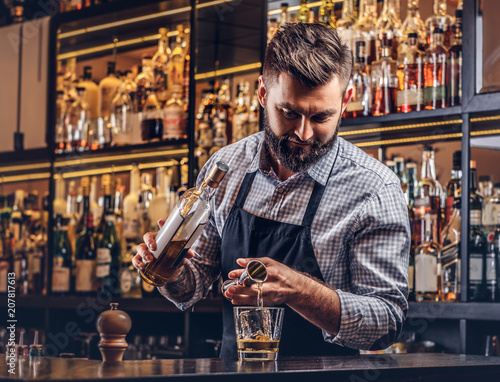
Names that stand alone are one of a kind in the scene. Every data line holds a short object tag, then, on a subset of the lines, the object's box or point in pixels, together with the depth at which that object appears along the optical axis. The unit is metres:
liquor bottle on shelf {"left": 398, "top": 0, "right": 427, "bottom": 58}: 2.59
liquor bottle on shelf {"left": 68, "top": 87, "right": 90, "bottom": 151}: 3.56
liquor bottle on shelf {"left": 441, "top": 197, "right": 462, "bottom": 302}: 2.39
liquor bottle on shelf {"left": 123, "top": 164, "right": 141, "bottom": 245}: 3.28
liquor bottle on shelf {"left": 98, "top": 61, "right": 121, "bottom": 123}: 3.52
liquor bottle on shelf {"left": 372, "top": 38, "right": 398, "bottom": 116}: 2.59
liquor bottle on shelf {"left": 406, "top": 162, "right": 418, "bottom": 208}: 2.65
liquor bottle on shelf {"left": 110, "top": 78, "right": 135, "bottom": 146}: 3.44
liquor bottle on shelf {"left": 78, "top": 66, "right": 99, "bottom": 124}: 3.64
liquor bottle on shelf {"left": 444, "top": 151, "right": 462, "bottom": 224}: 2.50
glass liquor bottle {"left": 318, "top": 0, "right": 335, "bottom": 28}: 2.81
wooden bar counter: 1.07
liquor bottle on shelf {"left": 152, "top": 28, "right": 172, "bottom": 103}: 3.34
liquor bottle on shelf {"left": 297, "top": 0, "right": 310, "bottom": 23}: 2.87
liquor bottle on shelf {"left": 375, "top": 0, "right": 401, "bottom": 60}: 2.64
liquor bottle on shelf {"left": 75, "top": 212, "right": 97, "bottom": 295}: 3.33
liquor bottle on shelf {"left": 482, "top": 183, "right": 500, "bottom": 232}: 2.44
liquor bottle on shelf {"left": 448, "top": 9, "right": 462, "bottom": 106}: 2.42
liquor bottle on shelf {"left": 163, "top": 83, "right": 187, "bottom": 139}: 3.10
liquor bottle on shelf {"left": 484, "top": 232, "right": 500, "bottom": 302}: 2.31
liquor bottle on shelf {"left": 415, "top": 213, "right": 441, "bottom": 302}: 2.41
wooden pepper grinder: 1.32
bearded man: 1.68
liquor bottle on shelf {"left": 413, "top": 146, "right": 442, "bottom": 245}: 2.57
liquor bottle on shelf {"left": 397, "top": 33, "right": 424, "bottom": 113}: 2.49
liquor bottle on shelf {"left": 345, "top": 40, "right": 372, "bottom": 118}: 2.62
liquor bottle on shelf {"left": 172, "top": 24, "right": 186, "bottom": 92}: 3.31
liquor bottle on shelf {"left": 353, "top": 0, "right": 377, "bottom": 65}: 2.69
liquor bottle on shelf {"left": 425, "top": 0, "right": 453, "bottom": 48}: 2.54
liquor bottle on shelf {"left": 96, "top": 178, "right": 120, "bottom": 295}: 3.26
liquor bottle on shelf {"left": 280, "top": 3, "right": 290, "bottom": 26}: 2.94
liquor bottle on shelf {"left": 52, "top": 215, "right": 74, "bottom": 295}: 3.42
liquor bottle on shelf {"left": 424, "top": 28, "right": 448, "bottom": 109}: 2.44
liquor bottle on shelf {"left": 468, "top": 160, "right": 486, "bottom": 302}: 2.31
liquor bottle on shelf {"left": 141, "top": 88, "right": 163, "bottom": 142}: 3.23
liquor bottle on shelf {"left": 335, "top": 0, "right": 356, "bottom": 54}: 2.69
